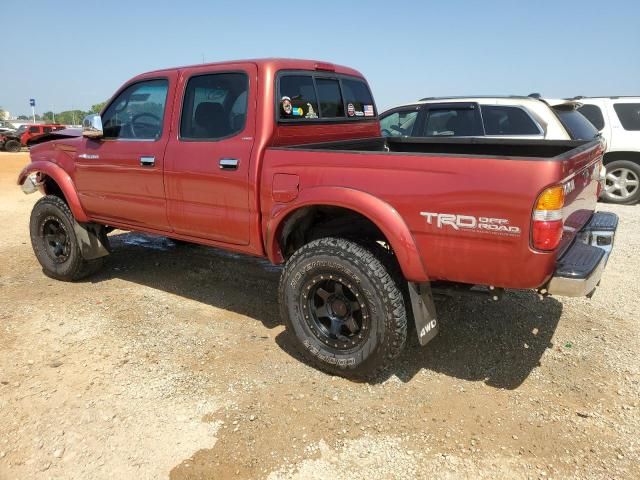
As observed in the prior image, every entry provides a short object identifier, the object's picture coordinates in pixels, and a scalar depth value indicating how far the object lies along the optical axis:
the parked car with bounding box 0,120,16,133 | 24.86
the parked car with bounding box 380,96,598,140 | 6.70
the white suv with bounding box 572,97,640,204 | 8.77
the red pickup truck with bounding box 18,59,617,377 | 2.55
